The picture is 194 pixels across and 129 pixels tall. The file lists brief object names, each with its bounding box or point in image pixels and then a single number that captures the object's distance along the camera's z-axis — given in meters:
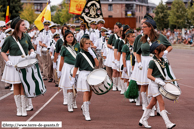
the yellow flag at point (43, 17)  17.81
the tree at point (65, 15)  89.12
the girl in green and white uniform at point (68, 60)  9.85
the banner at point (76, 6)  23.16
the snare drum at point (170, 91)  7.13
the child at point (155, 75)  7.50
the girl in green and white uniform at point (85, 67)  8.66
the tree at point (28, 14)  71.99
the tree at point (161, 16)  84.56
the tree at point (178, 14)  65.62
